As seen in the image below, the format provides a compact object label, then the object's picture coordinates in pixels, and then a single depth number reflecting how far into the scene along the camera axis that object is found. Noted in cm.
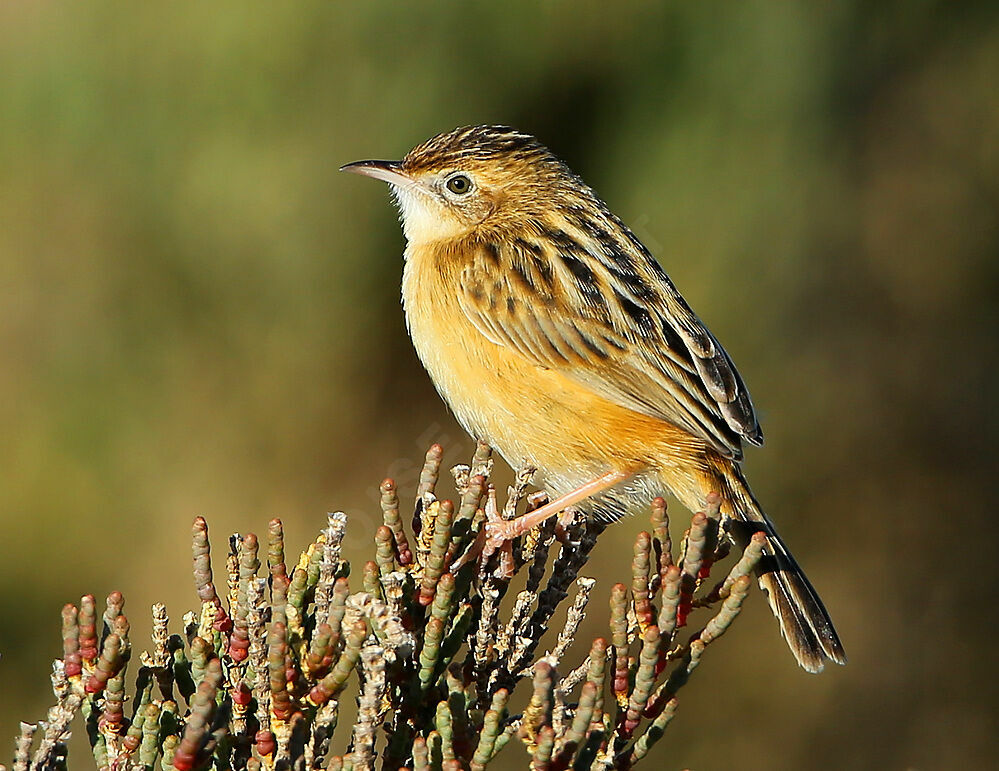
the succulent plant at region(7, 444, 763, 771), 545
